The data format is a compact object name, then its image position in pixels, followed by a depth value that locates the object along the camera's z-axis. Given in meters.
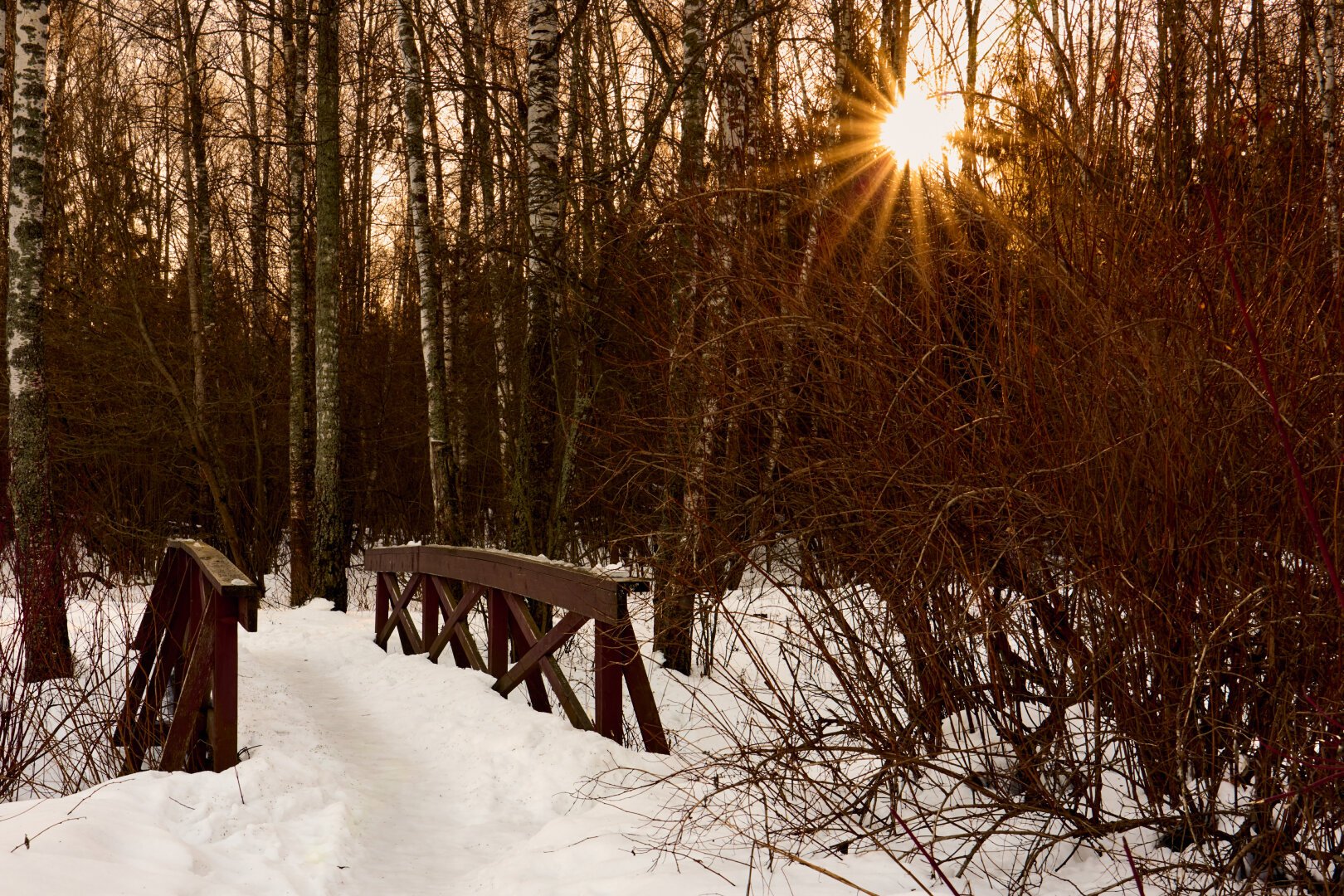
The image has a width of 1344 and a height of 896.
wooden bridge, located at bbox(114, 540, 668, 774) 4.81
